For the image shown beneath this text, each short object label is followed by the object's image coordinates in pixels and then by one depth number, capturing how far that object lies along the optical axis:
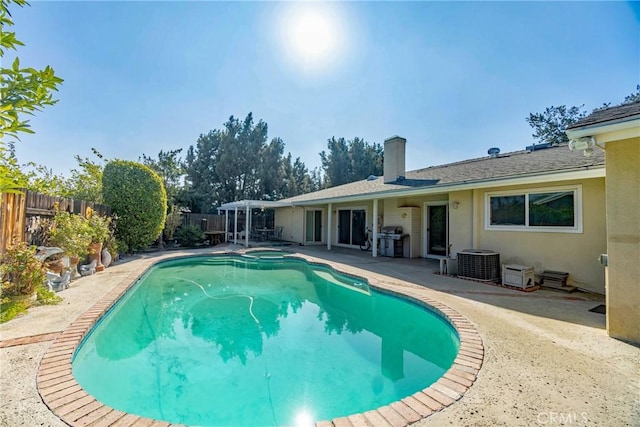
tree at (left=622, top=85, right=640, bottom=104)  20.78
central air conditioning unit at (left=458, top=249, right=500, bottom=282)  7.71
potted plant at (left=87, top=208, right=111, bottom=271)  8.27
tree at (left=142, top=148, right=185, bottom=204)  22.33
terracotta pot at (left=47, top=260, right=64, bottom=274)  6.27
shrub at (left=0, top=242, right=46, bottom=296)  4.80
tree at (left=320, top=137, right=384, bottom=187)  33.28
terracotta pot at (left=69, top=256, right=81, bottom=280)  7.04
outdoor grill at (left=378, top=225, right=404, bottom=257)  11.95
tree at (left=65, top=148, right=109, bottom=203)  12.38
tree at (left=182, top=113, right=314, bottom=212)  27.80
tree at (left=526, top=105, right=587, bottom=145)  23.89
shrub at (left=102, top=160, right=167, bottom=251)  11.27
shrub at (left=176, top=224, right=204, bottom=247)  15.52
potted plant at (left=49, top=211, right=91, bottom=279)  6.84
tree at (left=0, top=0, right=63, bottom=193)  2.59
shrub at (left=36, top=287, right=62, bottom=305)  5.12
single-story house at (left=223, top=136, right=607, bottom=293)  6.69
